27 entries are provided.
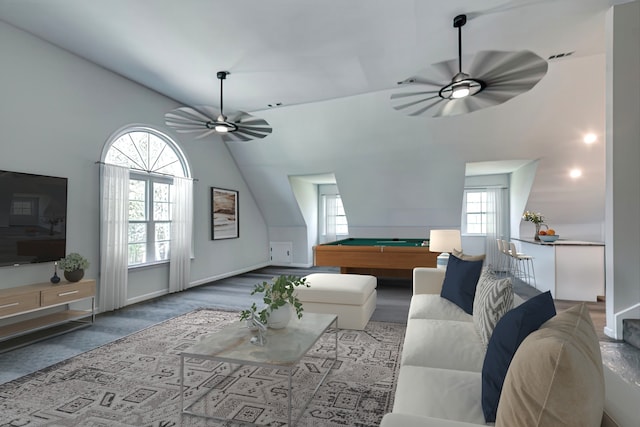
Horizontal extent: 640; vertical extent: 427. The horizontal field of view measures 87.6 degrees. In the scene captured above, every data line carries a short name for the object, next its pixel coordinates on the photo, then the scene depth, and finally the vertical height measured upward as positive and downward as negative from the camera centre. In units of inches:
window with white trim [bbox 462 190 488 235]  311.3 +3.7
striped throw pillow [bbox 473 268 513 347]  73.1 -20.3
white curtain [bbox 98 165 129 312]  169.6 -12.0
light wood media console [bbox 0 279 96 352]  122.7 -36.5
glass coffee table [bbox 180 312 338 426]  75.7 -32.8
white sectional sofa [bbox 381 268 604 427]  33.2 -19.8
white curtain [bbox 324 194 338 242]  352.8 -0.8
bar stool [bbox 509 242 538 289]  226.5 -39.1
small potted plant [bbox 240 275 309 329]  91.7 -25.0
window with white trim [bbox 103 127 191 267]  191.3 +19.2
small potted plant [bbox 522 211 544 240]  232.2 -1.3
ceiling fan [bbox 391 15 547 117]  90.3 +40.6
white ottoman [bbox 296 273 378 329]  142.1 -36.6
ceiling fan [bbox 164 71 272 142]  141.9 +40.8
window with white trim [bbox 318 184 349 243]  350.3 -0.7
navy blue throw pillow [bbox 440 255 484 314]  110.3 -23.2
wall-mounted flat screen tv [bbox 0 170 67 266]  132.2 -1.7
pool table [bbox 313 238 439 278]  200.4 -25.6
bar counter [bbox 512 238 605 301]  189.5 -31.0
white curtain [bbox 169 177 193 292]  214.4 -12.6
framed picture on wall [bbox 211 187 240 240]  255.6 +0.6
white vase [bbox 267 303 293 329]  92.5 -28.6
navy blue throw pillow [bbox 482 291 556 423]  48.5 -18.5
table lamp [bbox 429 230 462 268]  159.5 -12.6
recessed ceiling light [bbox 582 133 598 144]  204.1 +48.5
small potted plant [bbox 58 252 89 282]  143.3 -22.6
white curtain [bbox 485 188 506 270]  299.7 -5.3
